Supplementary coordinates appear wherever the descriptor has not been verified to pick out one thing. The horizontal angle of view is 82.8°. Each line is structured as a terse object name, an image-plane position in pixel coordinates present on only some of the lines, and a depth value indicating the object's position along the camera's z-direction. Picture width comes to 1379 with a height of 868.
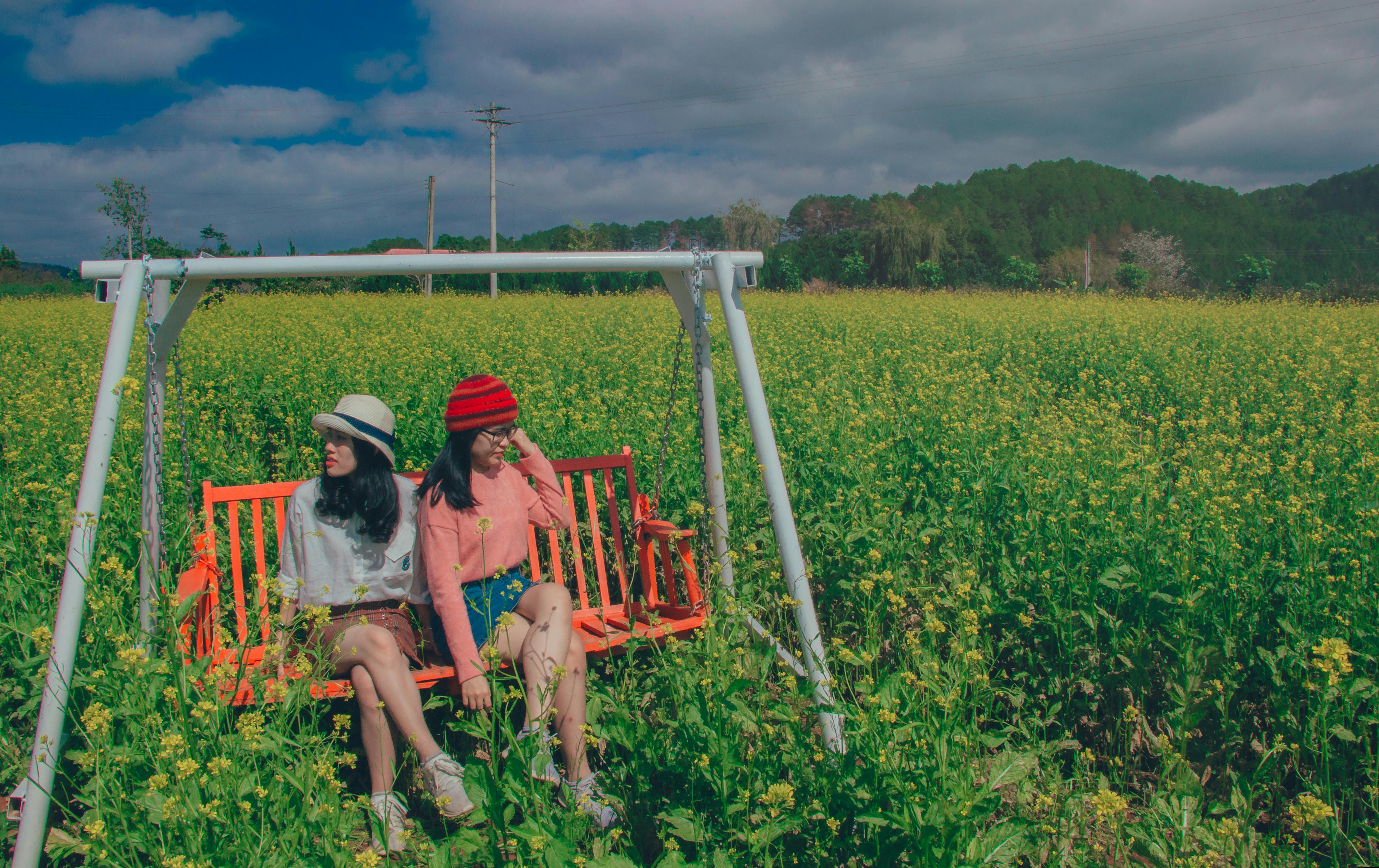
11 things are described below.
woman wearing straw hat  2.86
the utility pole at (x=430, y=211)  36.47
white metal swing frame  2.12
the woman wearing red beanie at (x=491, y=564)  2.51
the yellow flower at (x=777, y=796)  1.65
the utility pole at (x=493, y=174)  30.14
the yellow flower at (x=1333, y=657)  1.85
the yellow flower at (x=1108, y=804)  1.60
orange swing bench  2.55
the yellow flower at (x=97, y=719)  1.71
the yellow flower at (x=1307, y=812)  1.51
